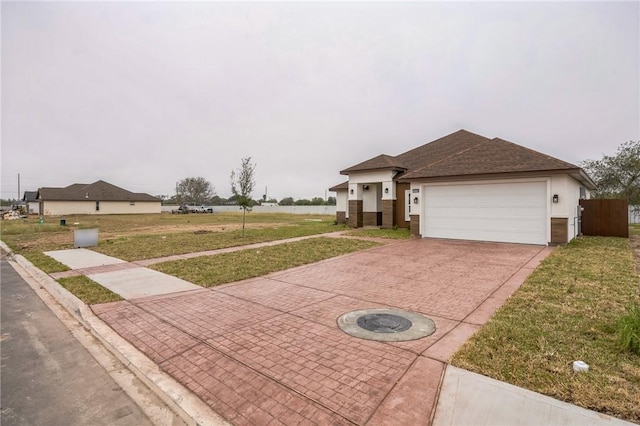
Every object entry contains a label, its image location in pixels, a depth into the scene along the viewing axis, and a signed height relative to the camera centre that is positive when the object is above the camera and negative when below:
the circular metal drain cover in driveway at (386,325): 4.20 -1.71
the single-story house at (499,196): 11.82 +0.51
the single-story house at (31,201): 56.03 +1.56
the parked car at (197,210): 55.19 -0.15
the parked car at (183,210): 53.19 -0.14
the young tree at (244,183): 17.02 +1.42
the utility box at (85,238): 13.20 -1.21
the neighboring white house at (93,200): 47.38 +1.49
